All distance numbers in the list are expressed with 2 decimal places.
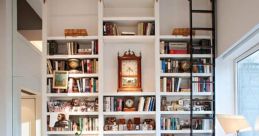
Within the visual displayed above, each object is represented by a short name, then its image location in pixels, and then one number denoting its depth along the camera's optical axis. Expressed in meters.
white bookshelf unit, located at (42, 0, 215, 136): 4.16
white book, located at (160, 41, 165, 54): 4.26
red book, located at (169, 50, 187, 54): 4.25
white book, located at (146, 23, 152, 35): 4.27
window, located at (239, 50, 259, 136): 3.47
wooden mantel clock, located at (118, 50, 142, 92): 4.26
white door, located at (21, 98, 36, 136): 6.07
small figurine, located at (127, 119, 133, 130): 4.17
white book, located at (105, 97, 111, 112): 4.18
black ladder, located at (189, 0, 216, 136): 4.12
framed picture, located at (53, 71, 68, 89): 4.18
